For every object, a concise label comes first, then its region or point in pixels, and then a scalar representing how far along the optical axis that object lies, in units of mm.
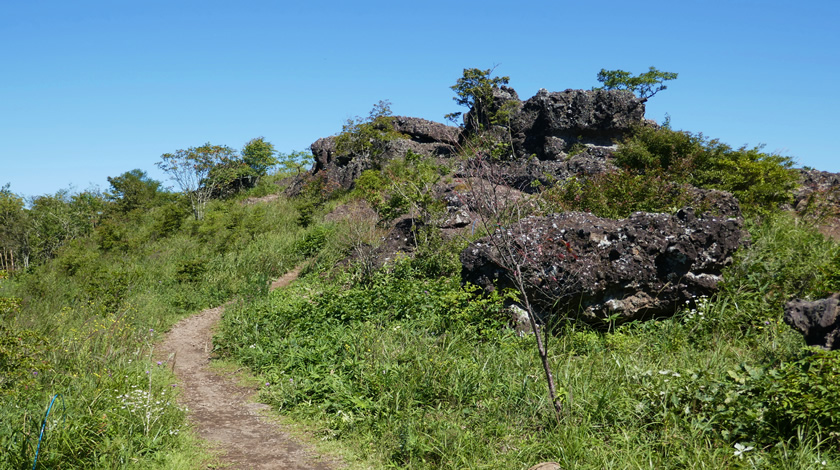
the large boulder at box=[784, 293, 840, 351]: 4648
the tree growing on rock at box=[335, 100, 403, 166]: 23672
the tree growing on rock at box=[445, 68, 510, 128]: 30167
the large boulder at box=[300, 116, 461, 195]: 23719
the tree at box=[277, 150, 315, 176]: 42038
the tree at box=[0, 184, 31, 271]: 15633
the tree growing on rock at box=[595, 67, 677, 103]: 39469
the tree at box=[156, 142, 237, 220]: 22198
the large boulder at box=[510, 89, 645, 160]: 20438
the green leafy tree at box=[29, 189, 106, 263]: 16750
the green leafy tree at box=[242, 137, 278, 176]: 31566
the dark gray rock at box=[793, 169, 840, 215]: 12031
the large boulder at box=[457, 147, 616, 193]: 14773
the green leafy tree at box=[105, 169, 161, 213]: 25141
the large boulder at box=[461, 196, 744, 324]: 6824
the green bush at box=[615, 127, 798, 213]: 11445
